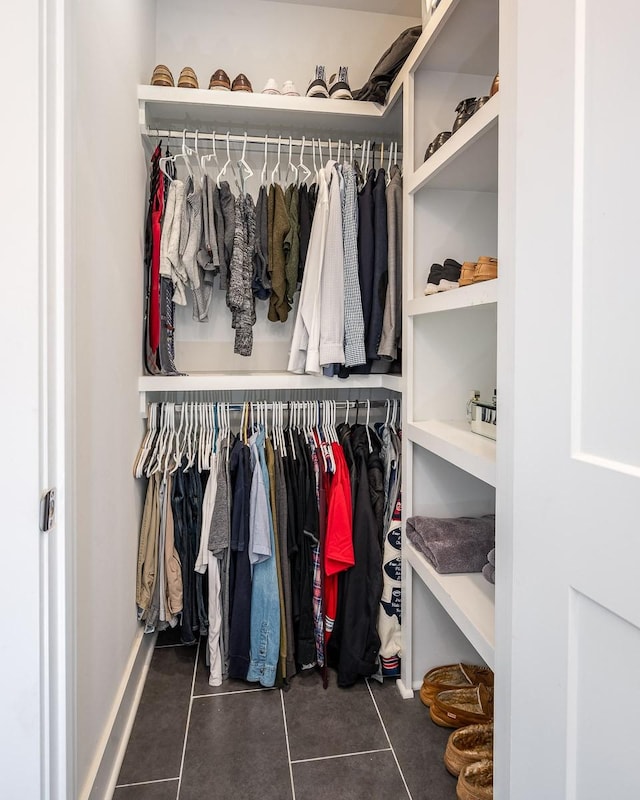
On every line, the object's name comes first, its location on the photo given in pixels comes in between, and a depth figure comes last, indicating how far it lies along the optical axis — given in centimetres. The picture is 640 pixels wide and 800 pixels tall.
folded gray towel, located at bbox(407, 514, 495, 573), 146
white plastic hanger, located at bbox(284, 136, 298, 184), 199
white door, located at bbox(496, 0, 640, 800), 55
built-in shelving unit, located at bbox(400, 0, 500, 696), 158
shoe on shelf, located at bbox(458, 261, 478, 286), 127
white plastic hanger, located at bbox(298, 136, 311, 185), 195
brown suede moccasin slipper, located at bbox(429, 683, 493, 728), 150
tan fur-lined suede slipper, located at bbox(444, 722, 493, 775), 132
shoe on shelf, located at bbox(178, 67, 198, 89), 181
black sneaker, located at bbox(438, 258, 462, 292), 154
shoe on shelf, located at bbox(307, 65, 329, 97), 185
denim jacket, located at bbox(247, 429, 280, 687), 173
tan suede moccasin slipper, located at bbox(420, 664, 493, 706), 165
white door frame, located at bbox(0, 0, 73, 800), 74
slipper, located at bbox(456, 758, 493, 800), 120
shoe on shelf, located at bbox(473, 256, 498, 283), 118
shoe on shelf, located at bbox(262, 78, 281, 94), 184
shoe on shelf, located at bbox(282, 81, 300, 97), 185
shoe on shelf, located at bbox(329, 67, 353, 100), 185
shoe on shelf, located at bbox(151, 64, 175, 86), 178
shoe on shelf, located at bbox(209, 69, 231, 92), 184
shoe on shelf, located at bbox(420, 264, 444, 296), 153
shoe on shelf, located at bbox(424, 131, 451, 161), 142
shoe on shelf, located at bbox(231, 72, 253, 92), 184
